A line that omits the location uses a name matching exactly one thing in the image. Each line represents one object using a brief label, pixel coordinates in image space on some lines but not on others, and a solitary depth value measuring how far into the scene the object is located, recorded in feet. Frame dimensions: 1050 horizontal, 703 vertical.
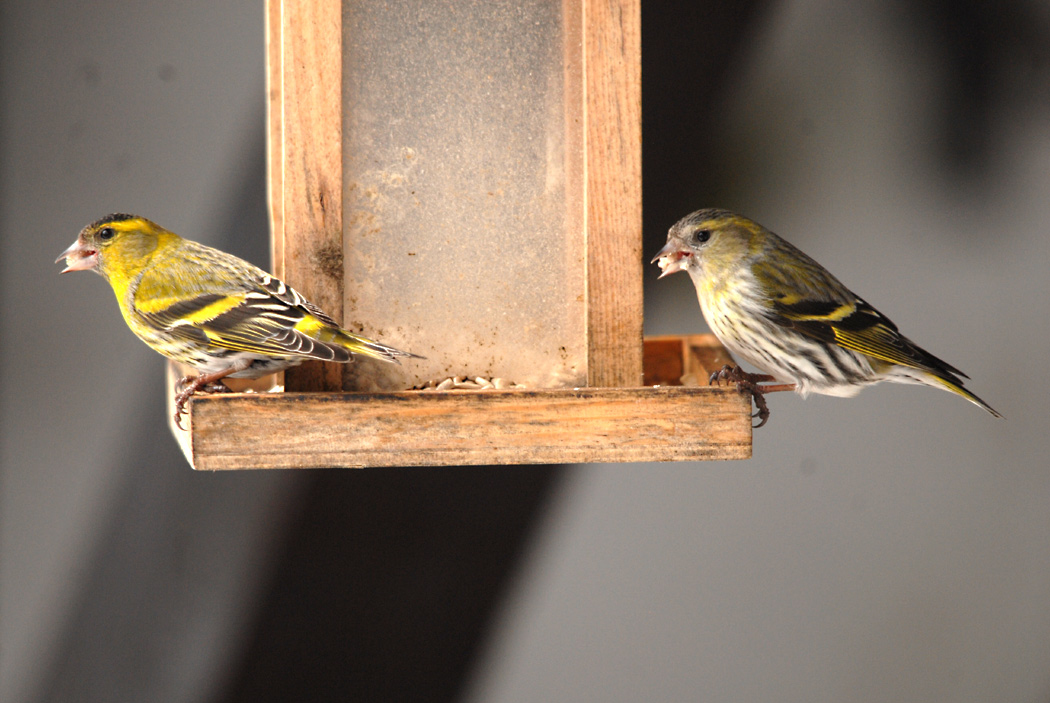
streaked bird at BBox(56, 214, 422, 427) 14.20
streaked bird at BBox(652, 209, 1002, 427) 14.45
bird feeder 14.24
